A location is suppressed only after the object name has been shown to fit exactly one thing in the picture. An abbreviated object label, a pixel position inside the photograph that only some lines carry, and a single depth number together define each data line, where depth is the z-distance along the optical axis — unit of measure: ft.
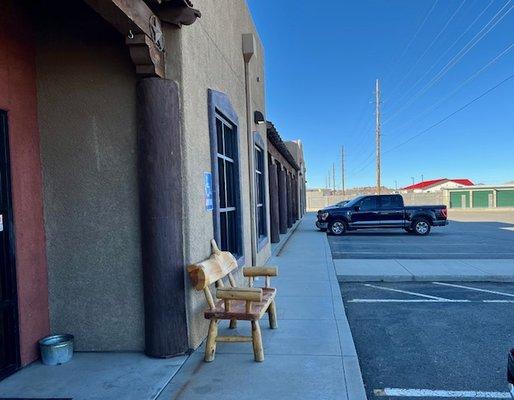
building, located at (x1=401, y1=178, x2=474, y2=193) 288.96
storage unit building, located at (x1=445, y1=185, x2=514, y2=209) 159.22
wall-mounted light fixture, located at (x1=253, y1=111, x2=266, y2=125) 31.91
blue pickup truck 60.13
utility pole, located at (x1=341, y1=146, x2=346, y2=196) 240.32
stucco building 13.17
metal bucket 13.10
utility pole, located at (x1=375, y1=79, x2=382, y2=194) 114.73
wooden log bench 13.09
